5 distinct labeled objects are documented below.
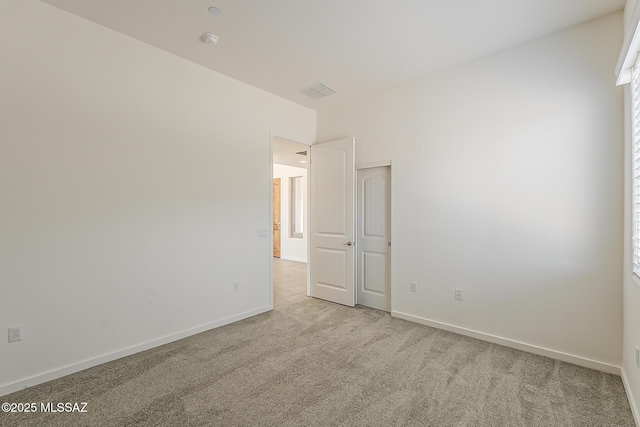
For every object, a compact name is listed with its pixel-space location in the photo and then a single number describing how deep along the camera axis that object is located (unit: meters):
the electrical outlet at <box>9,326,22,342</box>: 2.15
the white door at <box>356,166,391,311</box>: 3.95
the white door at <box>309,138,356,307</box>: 4.11
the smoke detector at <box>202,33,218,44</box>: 2.66
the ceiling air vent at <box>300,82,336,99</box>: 3.73
